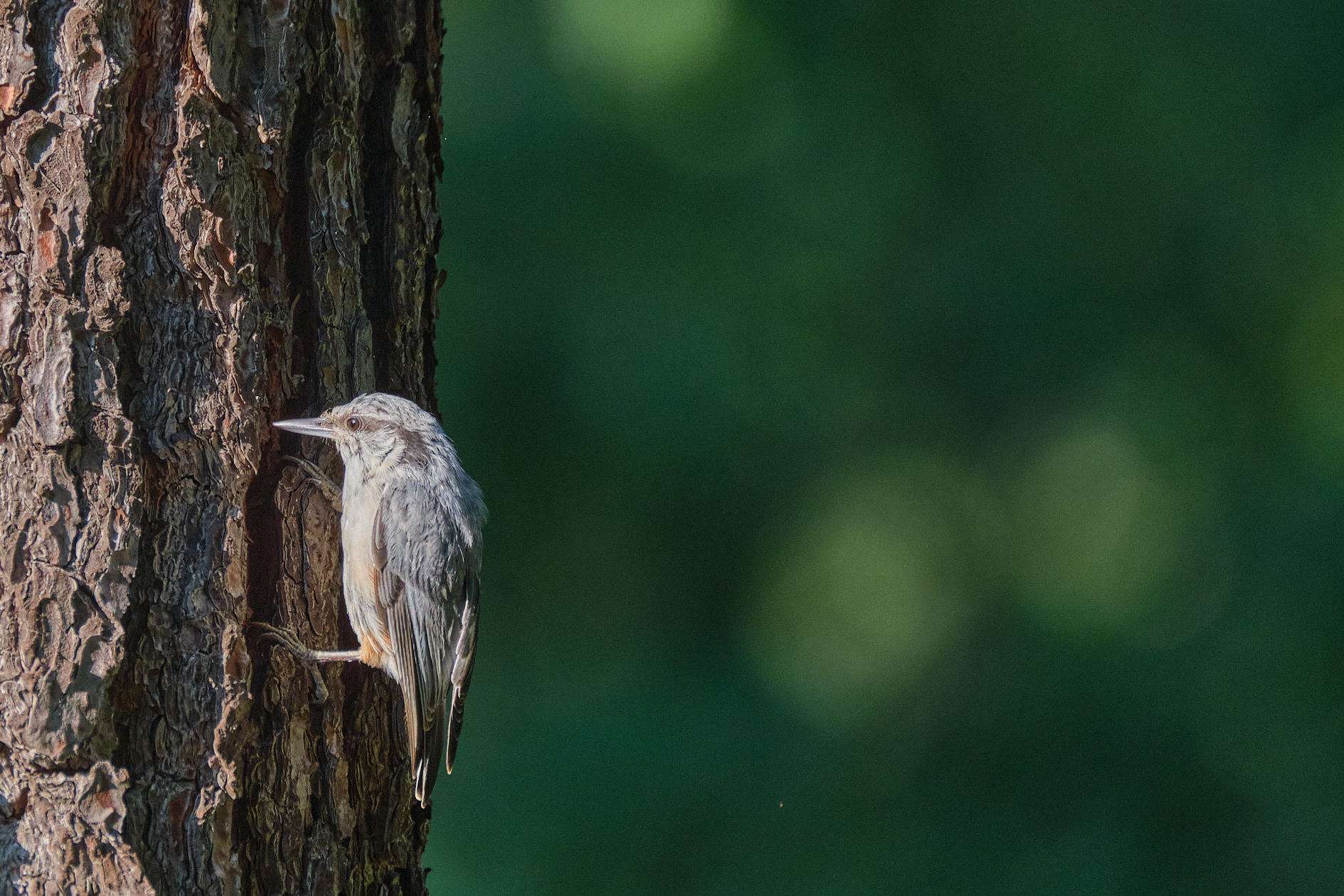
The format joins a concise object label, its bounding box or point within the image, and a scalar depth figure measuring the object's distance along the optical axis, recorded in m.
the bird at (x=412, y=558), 7.48
